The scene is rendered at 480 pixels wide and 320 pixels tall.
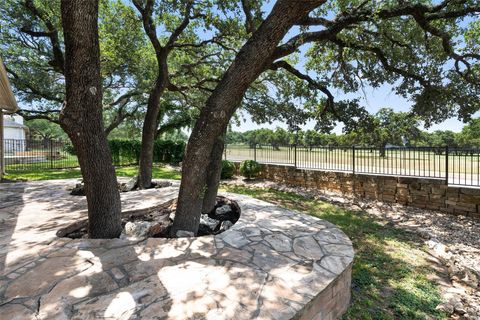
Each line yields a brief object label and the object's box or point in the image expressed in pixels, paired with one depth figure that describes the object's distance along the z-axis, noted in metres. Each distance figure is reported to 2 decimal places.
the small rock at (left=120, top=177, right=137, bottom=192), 7.01
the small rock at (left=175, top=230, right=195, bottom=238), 3.36
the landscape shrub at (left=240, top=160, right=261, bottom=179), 10.88
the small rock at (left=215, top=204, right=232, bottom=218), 4.62
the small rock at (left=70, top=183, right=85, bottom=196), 6.17
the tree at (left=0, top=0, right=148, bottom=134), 6.84
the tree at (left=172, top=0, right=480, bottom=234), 3.10
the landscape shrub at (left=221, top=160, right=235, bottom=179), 11.17
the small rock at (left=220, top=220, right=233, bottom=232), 3.84
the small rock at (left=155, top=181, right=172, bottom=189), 7.27
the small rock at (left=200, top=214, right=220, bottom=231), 3.93
